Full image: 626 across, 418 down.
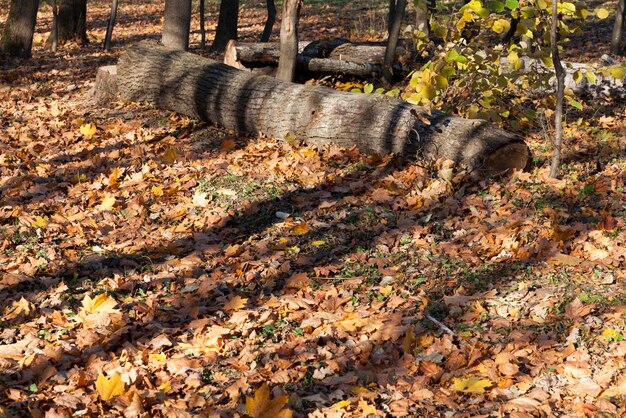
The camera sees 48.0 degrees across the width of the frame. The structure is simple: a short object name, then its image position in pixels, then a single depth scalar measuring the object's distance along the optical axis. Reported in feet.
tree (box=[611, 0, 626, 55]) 42.16
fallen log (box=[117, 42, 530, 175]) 23.26
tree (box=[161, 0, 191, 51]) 36.27
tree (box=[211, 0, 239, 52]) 49.16
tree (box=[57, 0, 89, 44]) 54.60
